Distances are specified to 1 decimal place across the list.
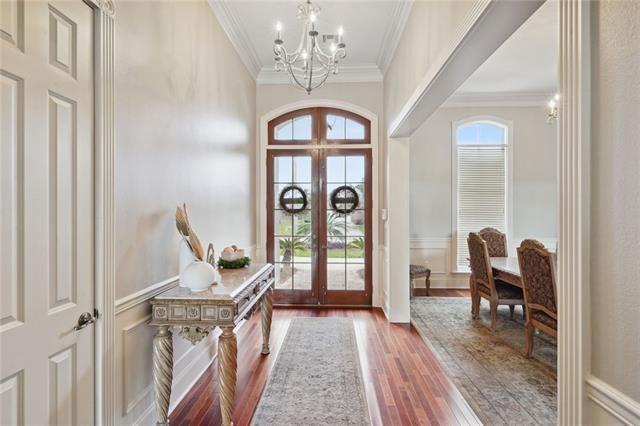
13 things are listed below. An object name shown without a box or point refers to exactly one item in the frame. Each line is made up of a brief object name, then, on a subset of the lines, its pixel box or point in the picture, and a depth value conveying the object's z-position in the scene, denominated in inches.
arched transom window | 204.1
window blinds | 244.5
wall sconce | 187.2
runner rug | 93.8
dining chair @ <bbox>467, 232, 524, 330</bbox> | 158.6
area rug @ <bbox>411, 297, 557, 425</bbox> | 98.3
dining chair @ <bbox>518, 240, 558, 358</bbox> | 118.3
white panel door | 51.2
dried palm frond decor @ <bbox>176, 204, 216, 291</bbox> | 89.0
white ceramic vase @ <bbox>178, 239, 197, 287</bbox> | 94.3
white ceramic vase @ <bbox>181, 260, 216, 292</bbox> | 88.8
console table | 82.6
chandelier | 104.1
